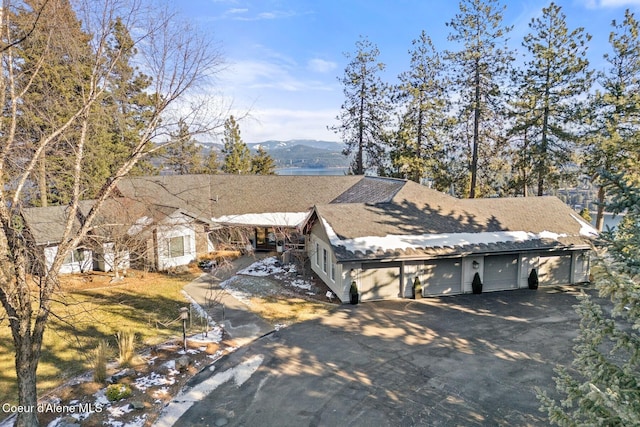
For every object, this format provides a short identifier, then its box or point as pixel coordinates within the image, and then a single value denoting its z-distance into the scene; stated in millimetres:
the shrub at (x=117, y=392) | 9055
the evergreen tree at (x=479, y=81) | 26250
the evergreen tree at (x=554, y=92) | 23750
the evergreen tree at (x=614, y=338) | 4746
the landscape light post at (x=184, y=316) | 11773
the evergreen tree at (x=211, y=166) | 39906
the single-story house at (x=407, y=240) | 16766
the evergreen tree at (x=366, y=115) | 33250
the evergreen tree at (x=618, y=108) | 19391
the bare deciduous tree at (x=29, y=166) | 6586
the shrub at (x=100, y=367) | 9859
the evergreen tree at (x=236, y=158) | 39125
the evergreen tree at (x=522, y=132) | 25547
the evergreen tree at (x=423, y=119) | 30422
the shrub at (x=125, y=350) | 10812
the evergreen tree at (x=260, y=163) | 42281
